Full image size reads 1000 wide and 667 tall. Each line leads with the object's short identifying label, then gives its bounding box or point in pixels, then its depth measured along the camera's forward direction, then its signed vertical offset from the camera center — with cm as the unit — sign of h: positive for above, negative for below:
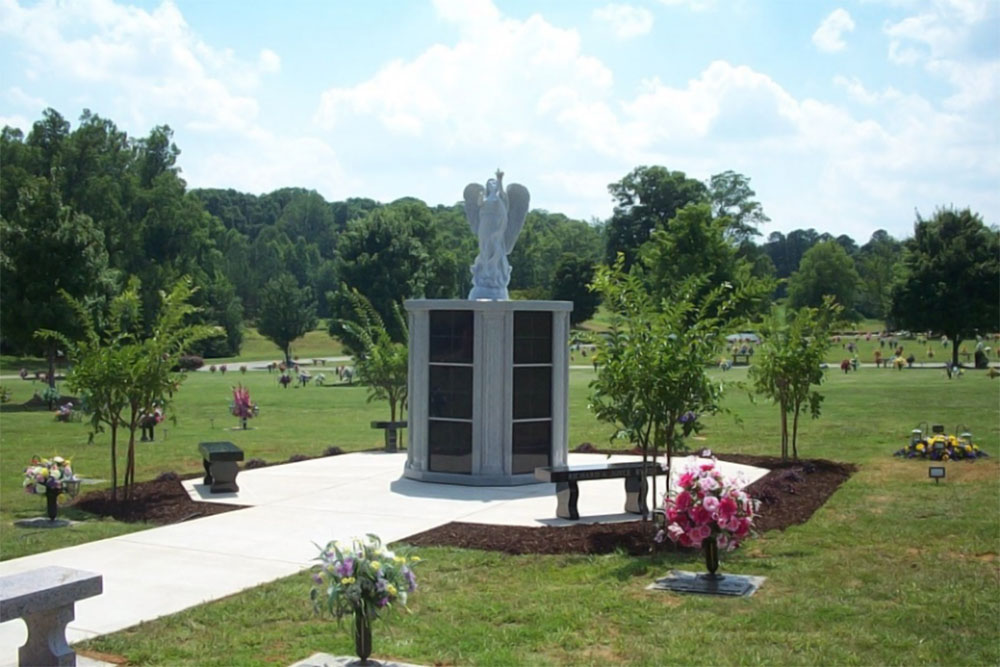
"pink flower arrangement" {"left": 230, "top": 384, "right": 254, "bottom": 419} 2556 -161
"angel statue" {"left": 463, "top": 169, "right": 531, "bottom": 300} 1661 +179
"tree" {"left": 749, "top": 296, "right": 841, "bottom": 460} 1734 -24
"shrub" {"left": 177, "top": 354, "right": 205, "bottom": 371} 6169 -145
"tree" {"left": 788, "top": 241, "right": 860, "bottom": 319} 9006 +590
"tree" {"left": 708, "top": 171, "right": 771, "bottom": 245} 8606 +1182
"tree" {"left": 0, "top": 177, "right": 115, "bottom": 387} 3688 +240
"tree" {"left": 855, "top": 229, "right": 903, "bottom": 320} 10044 +708
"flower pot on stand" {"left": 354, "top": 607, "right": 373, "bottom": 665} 681 -192
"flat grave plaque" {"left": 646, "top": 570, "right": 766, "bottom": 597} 914 -211
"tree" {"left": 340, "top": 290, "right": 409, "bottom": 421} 2136 -55
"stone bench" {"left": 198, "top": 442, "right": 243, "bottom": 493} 1467 -179
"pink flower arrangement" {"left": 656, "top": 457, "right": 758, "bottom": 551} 925 -146
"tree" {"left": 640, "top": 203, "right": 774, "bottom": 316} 5653 +509
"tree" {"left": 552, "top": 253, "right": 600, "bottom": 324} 8319 +460
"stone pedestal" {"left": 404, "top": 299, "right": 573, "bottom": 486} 1562 -72
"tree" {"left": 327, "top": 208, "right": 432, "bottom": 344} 6200 +459
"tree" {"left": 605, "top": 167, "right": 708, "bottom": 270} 8088 +1096
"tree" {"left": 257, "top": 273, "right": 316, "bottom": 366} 6844 +151
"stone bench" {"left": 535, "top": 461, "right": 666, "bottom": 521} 1288 -165
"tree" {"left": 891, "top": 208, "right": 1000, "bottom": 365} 5625 +368
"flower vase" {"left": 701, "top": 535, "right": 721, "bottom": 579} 940 -187
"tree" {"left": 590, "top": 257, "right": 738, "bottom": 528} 1131 -21
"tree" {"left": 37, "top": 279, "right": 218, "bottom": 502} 1355 -38
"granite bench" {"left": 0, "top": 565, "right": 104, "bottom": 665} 641 -164
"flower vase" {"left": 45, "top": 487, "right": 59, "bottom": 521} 1290 -203
